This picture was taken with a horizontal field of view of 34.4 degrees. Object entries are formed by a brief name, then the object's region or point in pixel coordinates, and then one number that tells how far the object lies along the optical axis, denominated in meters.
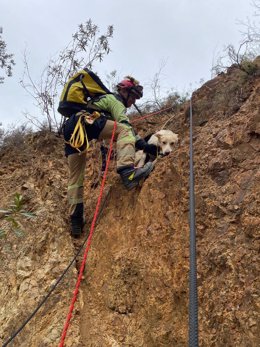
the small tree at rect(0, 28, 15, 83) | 11.73
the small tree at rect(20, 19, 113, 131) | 8.38
